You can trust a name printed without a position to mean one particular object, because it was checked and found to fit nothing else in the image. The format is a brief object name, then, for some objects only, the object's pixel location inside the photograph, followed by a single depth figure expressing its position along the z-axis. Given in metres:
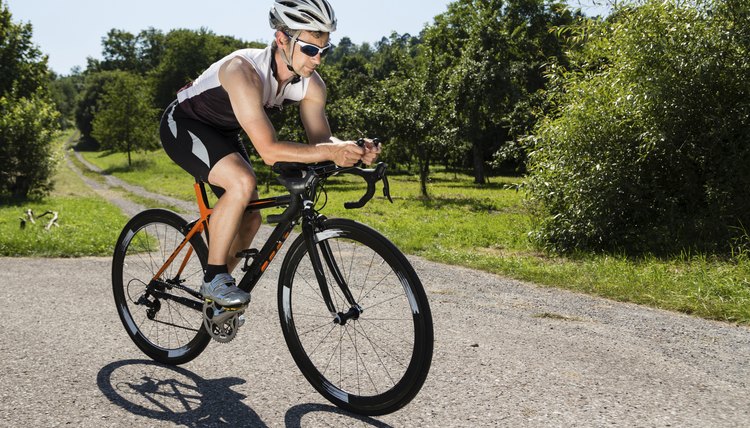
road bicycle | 3.24
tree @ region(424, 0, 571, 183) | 33.97
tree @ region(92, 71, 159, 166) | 53.66
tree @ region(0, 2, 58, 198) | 23.88
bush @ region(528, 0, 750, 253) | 9.48
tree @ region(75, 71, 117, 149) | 92.14
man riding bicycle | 3.41
